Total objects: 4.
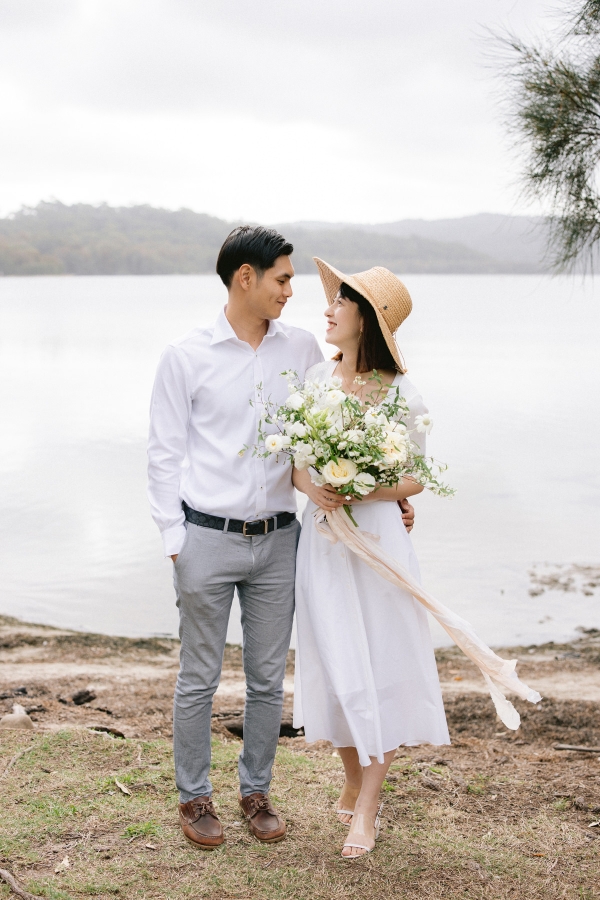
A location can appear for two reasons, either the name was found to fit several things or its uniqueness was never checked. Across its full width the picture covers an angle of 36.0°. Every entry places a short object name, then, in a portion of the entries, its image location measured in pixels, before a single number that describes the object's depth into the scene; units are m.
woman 3.47
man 3.42
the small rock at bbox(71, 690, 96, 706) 5.83
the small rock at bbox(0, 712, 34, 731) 4.81
